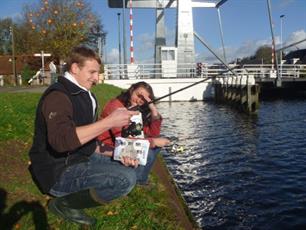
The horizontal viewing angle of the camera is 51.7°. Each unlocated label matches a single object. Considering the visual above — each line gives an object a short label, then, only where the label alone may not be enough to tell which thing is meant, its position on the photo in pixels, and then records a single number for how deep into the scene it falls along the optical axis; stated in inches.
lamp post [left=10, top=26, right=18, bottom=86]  1161.8
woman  162.2
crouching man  97.8
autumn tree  1220.6
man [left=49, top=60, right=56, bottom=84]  748.0
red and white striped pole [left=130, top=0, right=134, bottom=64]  1096.4
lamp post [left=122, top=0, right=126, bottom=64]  1149.7
